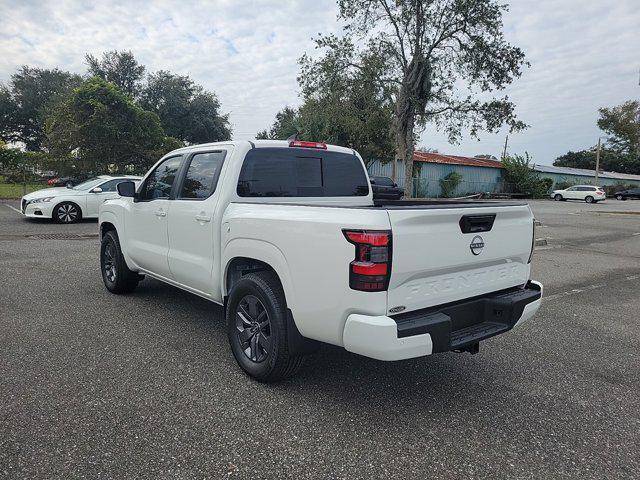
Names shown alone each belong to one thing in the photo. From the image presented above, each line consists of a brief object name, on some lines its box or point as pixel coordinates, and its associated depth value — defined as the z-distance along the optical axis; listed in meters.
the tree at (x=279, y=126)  45.51
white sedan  12.73
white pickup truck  2.62
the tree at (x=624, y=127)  73.02
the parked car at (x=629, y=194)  46.28
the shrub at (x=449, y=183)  36.59
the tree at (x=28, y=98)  50.66
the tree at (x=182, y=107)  46.16
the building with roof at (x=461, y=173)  35.47
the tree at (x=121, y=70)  46.81
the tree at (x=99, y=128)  24.27
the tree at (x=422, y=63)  24.31
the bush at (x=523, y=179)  41.91
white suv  37.91
